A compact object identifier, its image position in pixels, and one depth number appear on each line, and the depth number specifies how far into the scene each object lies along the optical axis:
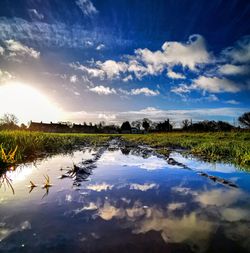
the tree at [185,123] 94.26
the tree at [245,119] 81.19
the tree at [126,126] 121.19
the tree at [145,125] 121.62
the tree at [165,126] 102.12
